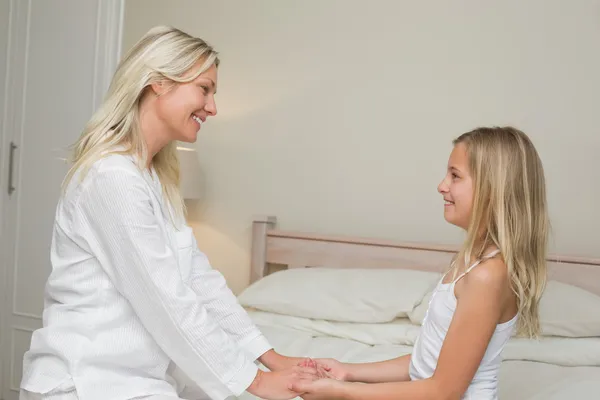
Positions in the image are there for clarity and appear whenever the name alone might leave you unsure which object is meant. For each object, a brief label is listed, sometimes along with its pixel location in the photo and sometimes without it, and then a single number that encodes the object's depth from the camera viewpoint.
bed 2.11
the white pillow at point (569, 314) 2.24
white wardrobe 2.87
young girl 1.26
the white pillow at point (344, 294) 2.47
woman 1.26
